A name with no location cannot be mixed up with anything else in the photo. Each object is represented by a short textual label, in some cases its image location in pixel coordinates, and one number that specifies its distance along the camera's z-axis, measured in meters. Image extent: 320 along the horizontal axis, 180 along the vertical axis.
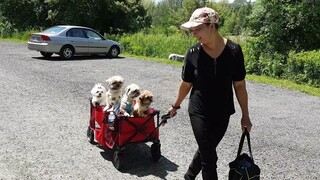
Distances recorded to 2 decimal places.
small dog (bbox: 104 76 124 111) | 3.97
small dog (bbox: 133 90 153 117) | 3.72
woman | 2.58
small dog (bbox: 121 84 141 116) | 3.74
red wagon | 3.71
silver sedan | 12.56
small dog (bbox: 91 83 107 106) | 4.22
